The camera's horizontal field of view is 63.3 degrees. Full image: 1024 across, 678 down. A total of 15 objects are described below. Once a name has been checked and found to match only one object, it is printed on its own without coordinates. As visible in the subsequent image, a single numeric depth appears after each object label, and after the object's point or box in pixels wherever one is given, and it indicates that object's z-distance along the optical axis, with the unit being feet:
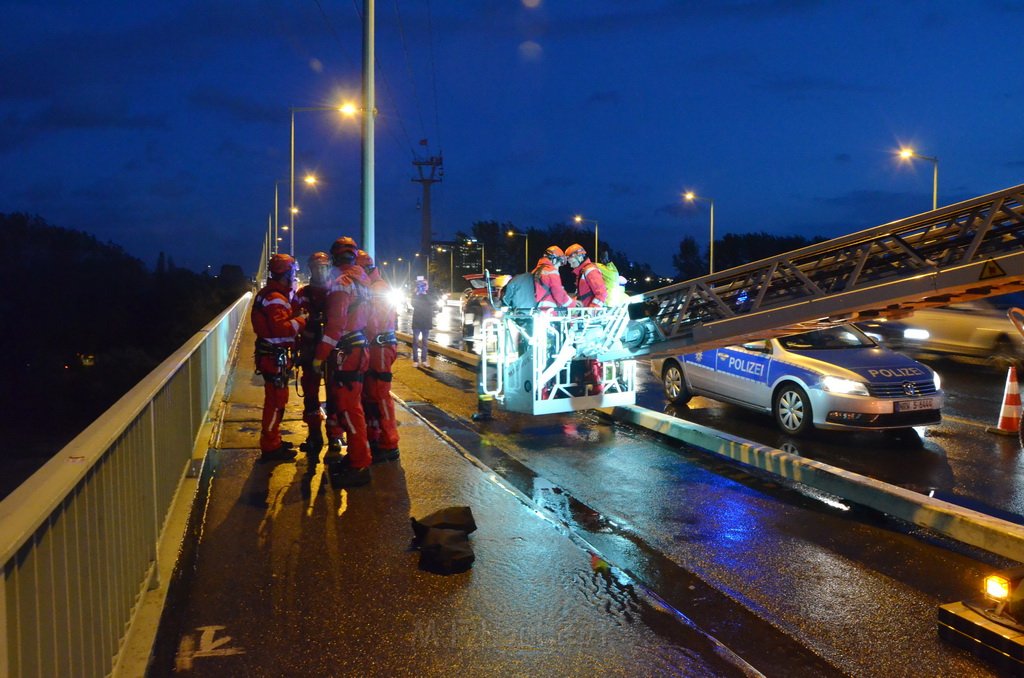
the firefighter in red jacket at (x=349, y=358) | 22.57
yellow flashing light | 13.32
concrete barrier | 16.98
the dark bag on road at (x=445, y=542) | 16.47
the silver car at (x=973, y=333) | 53.26
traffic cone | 31.96
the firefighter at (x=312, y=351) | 26.35
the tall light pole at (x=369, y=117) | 39.32
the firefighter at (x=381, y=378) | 25.02
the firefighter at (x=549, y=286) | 30.30
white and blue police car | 29.91
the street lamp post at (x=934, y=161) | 96.92
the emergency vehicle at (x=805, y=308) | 17.43
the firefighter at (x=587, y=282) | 30.66
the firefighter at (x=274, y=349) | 25.12
